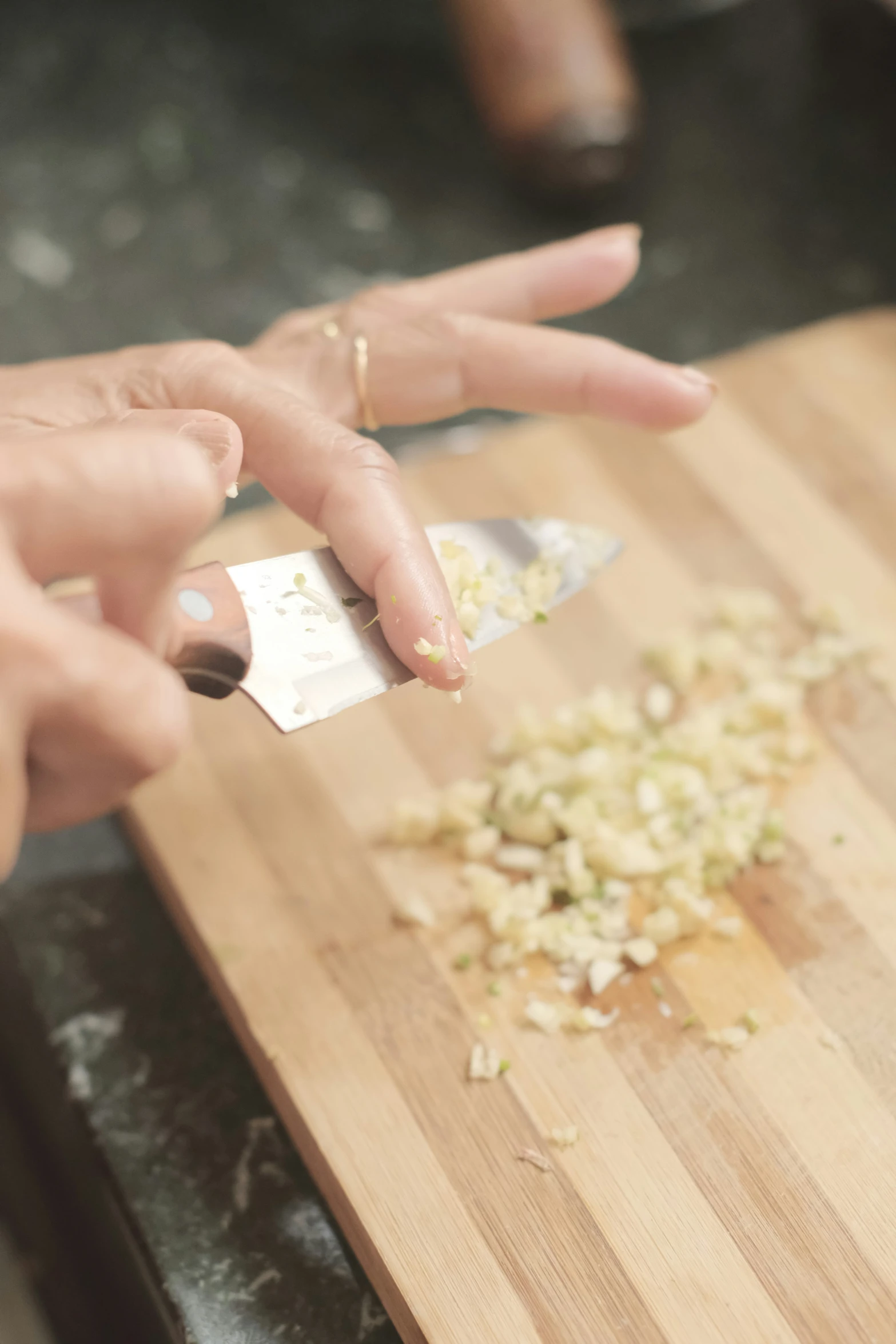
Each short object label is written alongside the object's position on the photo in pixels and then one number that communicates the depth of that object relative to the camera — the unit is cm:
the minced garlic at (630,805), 51
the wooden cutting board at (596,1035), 48
